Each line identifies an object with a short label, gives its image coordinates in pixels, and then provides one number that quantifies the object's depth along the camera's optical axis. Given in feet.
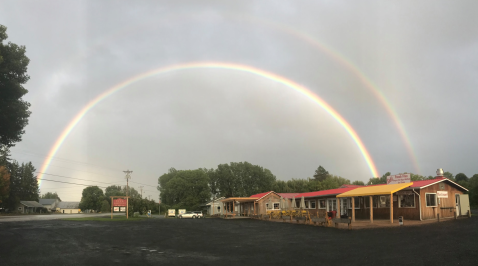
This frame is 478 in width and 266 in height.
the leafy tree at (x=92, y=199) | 378.94
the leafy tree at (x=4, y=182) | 209.39
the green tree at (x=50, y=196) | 544.46
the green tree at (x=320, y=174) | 365.38
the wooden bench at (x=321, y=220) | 82.53
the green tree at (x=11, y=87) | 81.25
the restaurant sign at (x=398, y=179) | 105.20
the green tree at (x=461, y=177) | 333.42
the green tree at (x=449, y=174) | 321.01
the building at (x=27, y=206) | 300.40
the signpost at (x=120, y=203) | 163.43
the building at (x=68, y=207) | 424.13
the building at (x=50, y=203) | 414.29
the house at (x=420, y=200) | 87.10
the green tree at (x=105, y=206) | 355.36
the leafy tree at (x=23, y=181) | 310.24
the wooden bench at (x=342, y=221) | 69.65
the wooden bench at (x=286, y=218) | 106.82
